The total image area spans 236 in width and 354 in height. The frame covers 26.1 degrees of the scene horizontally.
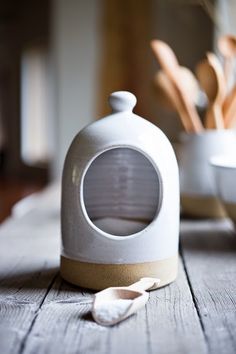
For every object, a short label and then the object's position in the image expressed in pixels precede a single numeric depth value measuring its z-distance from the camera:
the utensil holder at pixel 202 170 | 0.90
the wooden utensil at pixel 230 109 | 0.89
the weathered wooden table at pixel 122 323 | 0.39
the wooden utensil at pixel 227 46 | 0.81
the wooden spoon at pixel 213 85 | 0.78
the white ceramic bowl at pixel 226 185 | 0.70
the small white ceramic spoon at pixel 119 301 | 0.44
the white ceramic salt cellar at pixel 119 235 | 0.51
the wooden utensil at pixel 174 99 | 0.92
